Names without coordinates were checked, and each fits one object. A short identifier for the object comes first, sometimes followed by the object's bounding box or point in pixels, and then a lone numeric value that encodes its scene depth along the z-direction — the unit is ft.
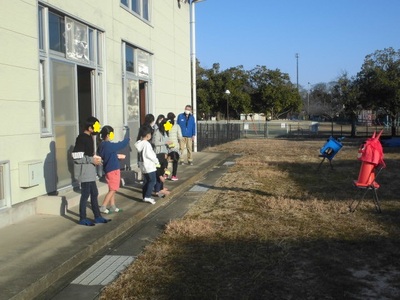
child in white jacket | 26.66
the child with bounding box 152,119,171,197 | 30.45
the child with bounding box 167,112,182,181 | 33.47
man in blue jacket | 46.27
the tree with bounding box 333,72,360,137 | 107.24
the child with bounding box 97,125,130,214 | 23.73
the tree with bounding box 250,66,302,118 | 164.76
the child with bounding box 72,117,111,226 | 21.25
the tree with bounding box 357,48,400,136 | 96.58
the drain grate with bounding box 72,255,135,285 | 16.06
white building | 21.72
